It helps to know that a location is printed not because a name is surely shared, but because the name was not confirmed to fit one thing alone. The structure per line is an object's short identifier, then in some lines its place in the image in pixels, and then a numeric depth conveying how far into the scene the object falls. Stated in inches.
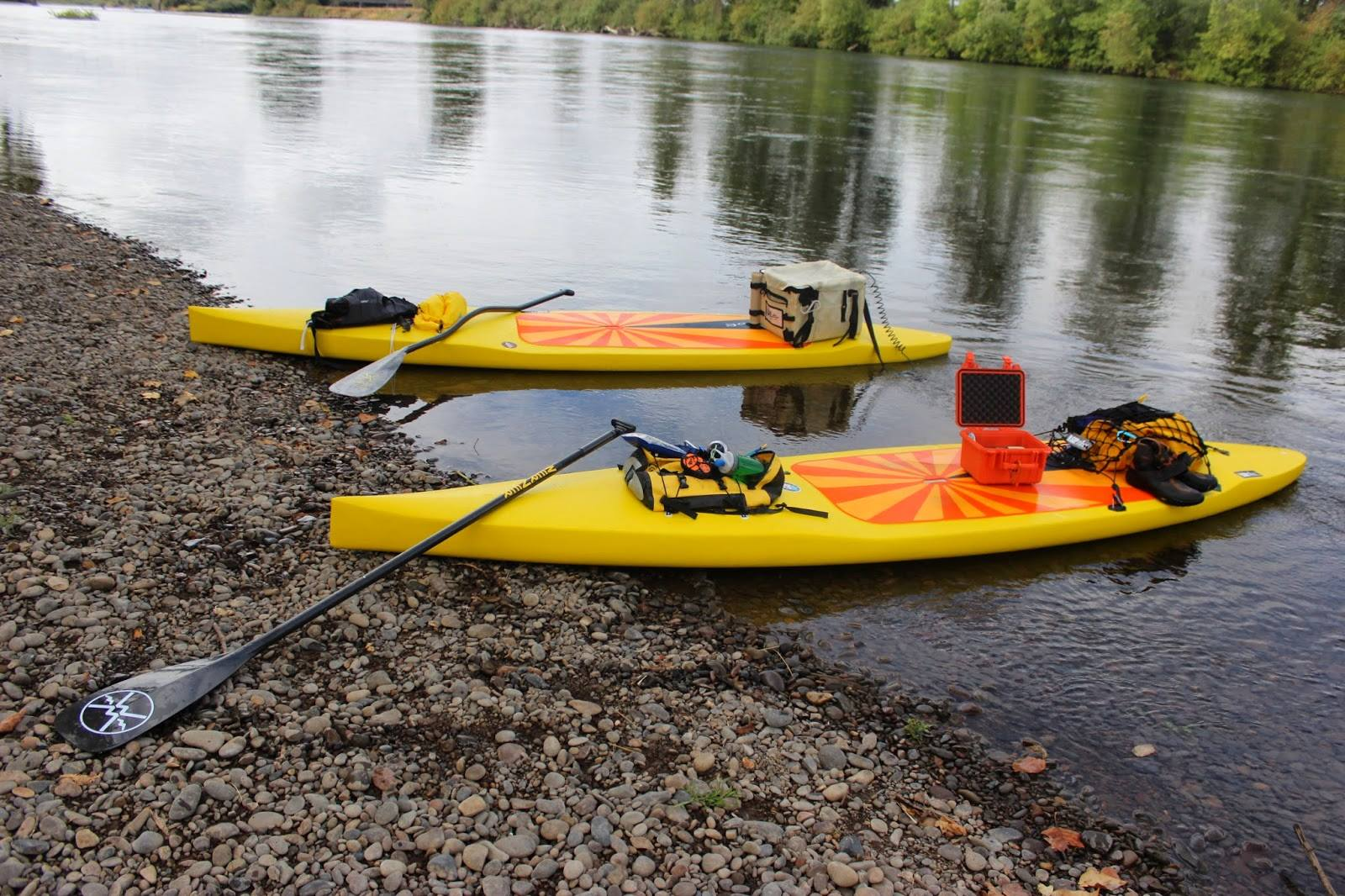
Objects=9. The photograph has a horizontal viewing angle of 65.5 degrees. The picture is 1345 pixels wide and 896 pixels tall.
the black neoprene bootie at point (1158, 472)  270.4
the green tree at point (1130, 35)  2068.2
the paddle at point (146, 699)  160.9
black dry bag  350.0
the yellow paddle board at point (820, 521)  225.0
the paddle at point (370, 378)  312.0
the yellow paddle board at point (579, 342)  351.9
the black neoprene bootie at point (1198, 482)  275.0
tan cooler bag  374.9
